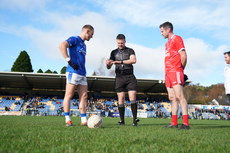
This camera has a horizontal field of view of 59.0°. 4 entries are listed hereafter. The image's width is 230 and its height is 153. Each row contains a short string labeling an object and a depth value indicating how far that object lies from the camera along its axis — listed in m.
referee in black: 5.49
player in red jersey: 4.45
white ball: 4.04
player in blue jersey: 4.44
